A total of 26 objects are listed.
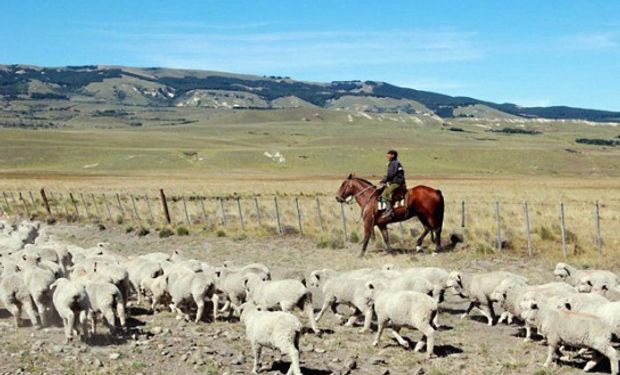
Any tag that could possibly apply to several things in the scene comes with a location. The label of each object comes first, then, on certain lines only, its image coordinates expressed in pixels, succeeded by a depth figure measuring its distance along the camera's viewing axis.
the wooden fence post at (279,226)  29.81
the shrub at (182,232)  31.01
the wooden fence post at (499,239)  23.89
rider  24.28
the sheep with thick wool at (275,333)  10.63
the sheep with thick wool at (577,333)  10.58
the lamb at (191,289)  14.51
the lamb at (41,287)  13.79
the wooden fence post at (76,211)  38.14
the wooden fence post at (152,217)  35.36
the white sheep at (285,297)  13.24
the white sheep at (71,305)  12.40
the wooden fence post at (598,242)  22.69
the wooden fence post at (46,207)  40.15
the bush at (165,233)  30.93
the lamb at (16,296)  14.05
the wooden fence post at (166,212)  34.91
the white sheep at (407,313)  11.86
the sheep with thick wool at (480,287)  14.52
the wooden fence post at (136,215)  36.80
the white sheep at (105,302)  12.95
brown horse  24.61
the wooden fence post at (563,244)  22.55
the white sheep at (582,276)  15.09
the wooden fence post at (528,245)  23.11
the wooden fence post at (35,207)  40.96
